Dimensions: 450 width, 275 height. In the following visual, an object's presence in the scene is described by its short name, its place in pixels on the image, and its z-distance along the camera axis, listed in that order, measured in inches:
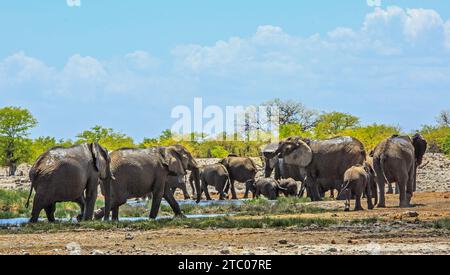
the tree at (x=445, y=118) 4370.1
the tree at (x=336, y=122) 3737.7
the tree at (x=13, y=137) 3063.5
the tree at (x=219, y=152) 3437.3
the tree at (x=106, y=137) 3621.3
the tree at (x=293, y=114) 4003.7
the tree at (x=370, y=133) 3141.2
